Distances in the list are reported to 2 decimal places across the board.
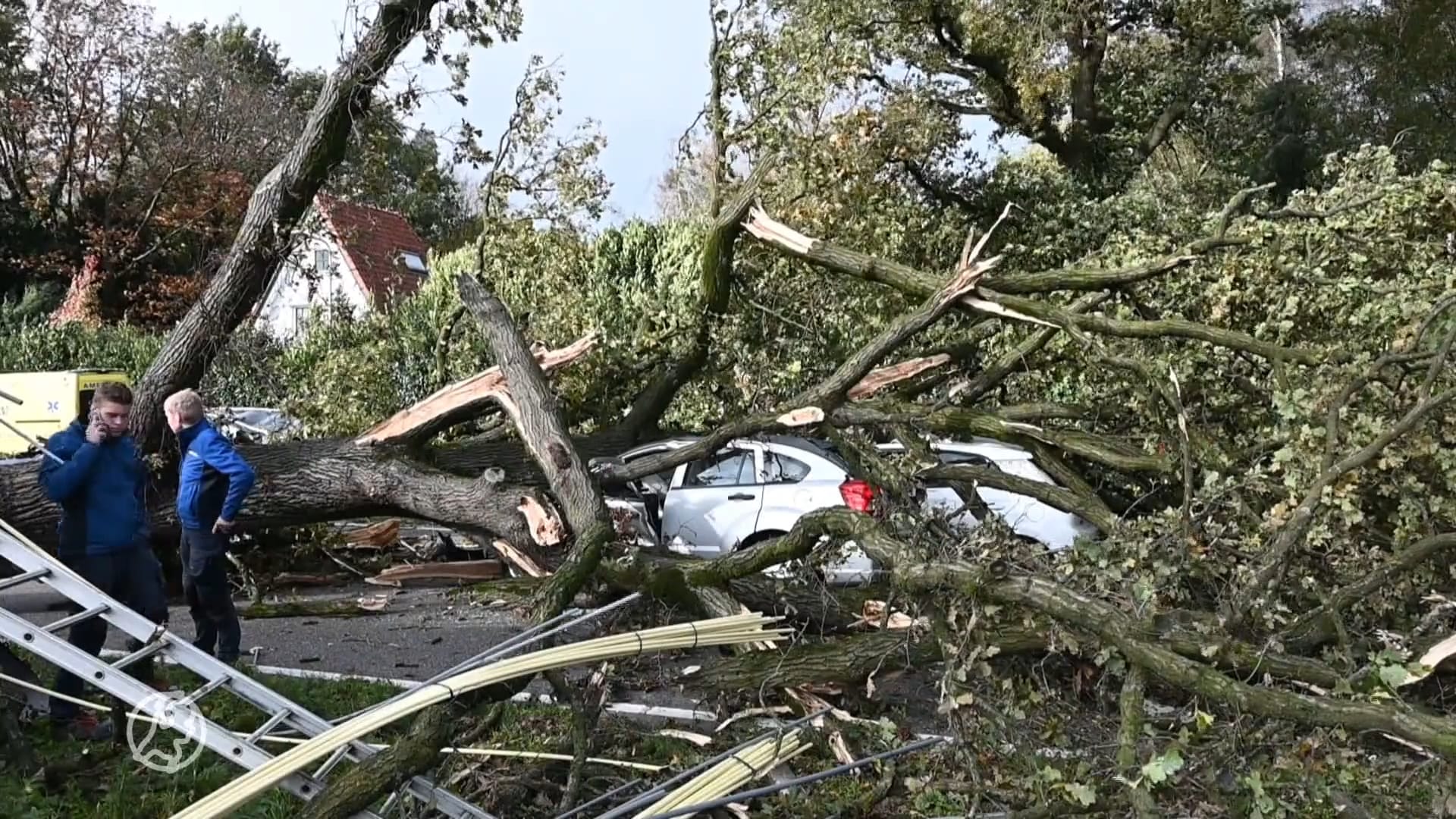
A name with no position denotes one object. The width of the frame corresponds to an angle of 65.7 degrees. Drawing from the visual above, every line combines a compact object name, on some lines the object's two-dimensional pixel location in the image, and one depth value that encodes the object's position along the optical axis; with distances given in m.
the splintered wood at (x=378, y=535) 9.74
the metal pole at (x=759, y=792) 3.18
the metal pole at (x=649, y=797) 3.33
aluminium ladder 3.14
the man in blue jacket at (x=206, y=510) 5.76
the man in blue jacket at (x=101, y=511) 4.82
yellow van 12.15
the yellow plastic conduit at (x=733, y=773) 3.40
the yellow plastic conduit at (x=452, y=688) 2.87
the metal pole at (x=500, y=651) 3.35
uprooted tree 3.75
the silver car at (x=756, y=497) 8.43
